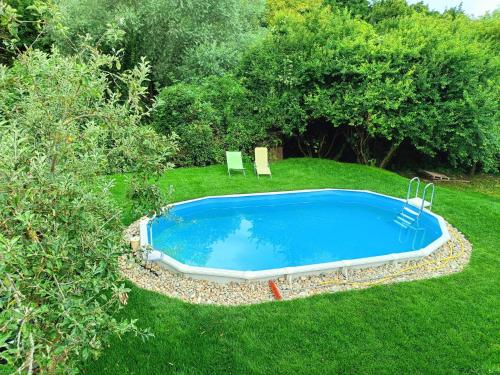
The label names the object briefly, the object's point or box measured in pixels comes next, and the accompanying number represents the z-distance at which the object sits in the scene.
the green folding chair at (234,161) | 13.69
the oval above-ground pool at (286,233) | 7.87
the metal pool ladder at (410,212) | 10.34
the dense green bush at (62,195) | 2.31
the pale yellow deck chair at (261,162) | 13.80
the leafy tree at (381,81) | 13.52
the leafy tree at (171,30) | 15.36
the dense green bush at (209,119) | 14.27
